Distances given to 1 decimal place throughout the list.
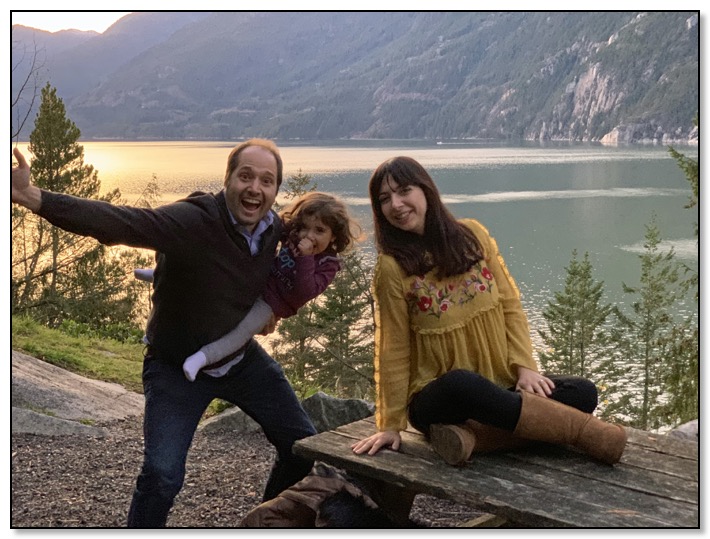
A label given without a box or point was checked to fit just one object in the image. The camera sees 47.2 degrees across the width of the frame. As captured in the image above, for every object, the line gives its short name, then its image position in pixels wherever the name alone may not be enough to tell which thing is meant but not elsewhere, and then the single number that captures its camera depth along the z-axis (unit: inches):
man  124.0
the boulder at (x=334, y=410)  215.9
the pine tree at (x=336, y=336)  810.2
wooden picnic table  110.2
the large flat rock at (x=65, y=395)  225.1
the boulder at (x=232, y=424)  225.3
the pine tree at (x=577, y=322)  1040.2
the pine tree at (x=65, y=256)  479.8
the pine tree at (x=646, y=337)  913.5
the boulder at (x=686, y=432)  147.0
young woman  133.6
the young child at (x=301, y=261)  135.9
